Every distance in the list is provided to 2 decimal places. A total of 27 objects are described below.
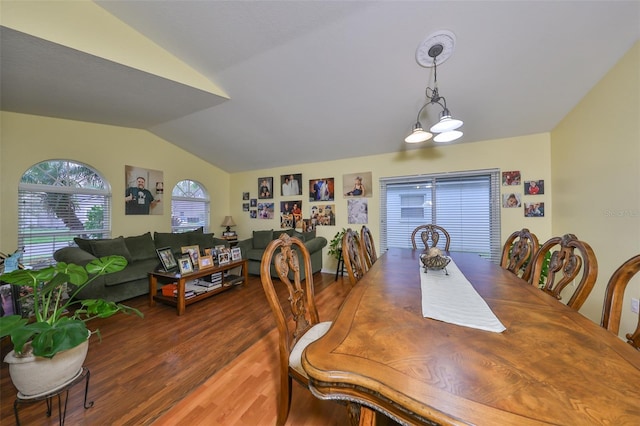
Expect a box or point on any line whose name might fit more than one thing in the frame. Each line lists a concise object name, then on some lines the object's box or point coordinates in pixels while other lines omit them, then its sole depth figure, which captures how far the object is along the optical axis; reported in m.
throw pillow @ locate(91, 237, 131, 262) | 3.17
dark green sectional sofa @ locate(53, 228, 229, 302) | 2.74
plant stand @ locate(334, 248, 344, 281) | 4.07
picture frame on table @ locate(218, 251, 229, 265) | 3.28
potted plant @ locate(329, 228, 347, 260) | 4.20
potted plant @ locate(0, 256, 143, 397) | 1.04
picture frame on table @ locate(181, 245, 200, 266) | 2.92
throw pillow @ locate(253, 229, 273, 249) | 4.63
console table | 2.58
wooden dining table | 0.50
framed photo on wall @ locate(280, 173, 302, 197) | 4.77
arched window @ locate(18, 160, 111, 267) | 3.05
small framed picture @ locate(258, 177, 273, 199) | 5.13
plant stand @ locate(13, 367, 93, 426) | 1.13
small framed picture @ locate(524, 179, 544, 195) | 3.07
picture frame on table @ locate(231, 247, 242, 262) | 3.49
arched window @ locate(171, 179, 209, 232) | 4.79
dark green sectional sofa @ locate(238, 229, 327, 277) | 4.11
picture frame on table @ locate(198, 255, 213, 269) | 2.94
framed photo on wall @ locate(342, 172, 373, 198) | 4.13
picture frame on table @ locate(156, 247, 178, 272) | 2.95
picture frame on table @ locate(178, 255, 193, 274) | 2.71
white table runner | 0.90
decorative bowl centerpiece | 1.60
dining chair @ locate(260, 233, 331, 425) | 1.07
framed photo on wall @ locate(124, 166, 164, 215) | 3.97
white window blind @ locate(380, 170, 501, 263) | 3.40
